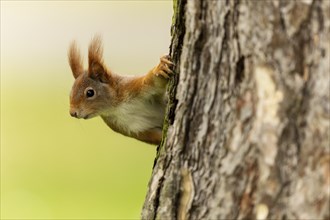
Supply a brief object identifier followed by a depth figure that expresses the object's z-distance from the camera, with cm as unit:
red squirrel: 472
